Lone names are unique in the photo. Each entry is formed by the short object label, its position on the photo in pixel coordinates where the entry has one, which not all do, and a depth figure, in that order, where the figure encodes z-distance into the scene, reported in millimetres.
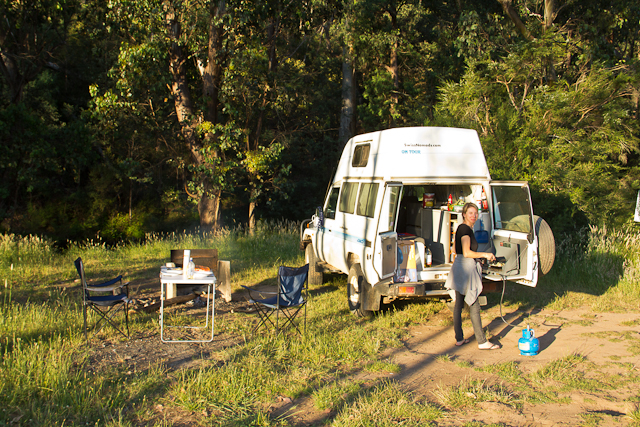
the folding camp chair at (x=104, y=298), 6117
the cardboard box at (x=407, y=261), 6883
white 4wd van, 6875
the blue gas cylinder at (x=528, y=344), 5914
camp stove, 7129
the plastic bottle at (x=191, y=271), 6316
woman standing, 6031
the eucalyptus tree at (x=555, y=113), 12242
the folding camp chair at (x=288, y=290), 6309
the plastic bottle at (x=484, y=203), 7684
